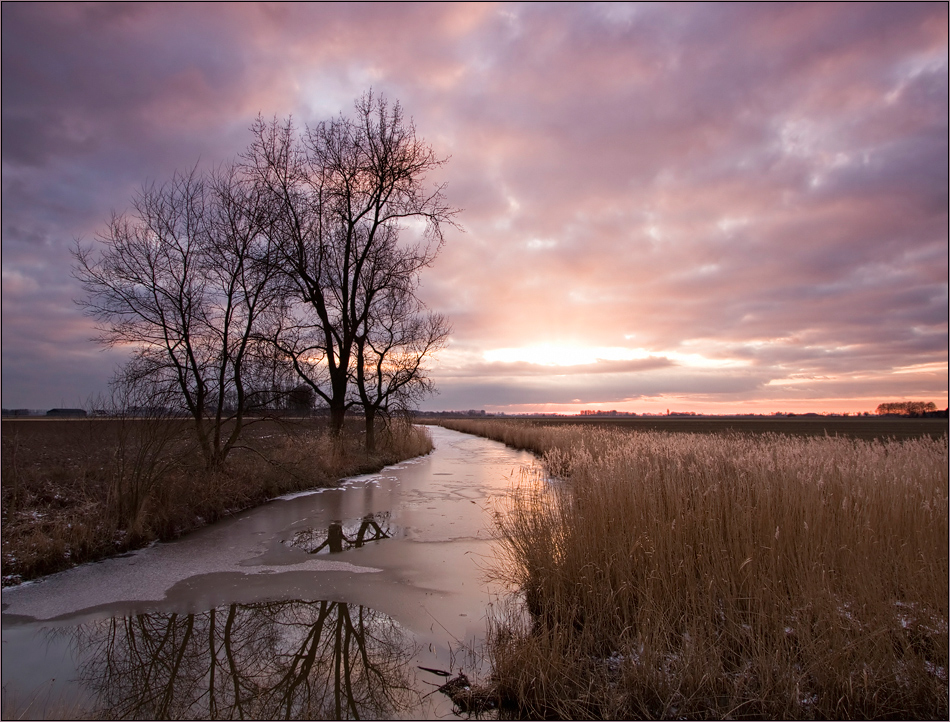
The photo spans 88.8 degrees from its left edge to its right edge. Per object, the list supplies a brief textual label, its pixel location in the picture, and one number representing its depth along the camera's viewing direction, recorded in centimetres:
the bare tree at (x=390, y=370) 1780
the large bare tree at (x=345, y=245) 1617
